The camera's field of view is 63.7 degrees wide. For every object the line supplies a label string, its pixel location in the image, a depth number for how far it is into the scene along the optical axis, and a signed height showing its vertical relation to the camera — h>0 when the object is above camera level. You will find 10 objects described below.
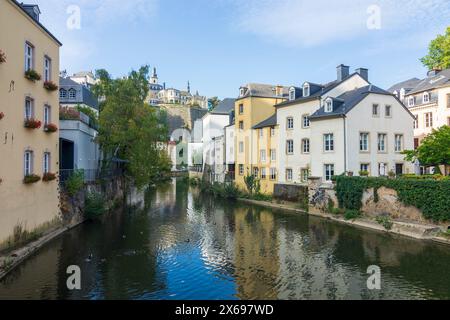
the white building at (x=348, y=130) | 34.06 +3.74
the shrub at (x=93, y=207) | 29.47 -3.03
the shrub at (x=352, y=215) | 29.74 -3.86
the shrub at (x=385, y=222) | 25.98 -3.92
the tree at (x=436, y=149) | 27.27 +1.42
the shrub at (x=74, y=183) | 26.18 -0.95
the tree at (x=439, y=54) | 51.44 +17.02
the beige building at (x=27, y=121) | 17.45 +2.70
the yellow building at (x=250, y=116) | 48.62 +7.14
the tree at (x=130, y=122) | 36.09 +4.88
